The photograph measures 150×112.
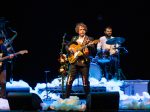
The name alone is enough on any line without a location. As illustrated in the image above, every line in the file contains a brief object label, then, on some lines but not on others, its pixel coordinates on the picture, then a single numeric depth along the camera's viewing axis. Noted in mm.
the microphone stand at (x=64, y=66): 11708
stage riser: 12875
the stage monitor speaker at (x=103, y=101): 5898
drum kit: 13734
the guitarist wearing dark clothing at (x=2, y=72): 10148
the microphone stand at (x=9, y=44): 11844
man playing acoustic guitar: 9680
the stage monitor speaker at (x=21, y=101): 5945
